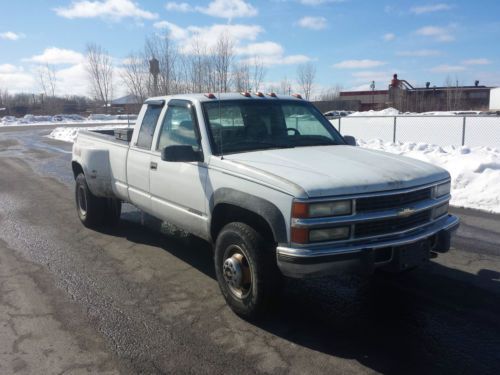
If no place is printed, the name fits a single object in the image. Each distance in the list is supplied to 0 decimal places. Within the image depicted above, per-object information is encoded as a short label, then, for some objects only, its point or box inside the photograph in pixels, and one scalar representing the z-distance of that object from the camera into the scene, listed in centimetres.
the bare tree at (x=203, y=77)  2131
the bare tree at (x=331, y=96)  6809
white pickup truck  346
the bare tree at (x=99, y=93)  6093
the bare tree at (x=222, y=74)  2076
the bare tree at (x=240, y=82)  2040
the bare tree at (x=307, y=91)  4855
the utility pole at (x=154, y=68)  2379
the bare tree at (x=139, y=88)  3263
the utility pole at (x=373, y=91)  6364
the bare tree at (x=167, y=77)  2583
